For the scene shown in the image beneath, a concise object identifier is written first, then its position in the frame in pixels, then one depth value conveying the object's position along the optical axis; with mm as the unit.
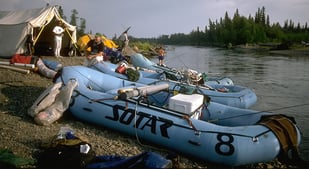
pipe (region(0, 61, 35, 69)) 10945
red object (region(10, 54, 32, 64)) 11328
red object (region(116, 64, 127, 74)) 10159
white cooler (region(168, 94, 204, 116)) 5933
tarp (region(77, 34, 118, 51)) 17322
